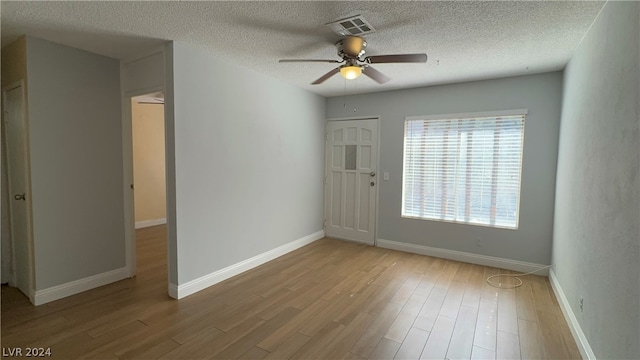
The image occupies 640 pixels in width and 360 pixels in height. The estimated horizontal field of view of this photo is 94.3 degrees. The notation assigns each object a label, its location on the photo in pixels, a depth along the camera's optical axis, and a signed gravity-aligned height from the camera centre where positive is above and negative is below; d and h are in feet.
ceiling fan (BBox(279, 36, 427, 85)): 7.72 +2.78
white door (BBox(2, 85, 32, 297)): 9.15 -0.97
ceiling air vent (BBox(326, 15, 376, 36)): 7.27 +3.43
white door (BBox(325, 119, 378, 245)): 15.71 -1.02
